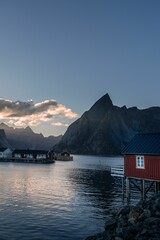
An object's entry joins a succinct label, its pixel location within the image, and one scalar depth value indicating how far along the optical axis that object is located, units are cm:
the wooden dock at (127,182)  3905
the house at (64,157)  18808
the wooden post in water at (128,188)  4140
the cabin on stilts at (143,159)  3494
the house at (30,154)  14800
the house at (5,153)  15625
